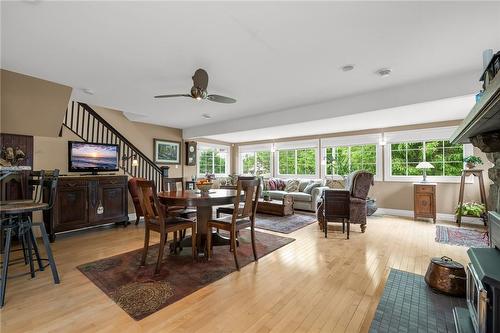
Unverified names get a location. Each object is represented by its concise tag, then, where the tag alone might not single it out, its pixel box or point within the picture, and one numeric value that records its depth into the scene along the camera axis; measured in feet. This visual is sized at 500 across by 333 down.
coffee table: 17.76
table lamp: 16.49
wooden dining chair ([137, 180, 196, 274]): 7.96
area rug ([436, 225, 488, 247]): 11.37
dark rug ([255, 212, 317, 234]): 14.21
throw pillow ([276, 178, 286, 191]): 22.82
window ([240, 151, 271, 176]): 26.96
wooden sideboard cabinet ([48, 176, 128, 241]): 12.01
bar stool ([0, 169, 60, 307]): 6.31
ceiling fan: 9.21
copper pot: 6.58
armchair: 13.28
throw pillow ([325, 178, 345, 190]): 20.22
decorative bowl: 9.95
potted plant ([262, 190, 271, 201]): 18.83
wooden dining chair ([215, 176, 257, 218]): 10.87
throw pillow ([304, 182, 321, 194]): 20.04
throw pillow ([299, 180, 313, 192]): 21.45
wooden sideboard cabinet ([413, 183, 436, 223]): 15.90
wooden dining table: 8.50
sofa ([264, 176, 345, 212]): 19.29
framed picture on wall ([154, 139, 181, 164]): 20.92
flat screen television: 13.65
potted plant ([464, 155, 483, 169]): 14.75
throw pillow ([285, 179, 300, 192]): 21.79
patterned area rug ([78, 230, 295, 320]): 6.42
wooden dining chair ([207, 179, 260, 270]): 8.63
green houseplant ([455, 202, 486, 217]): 14.62
